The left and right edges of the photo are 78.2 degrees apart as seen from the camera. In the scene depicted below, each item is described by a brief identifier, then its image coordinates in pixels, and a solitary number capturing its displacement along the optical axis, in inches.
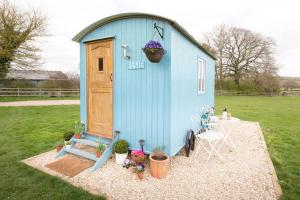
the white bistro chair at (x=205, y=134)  156.6
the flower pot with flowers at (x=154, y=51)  125.2
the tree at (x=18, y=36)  574.6
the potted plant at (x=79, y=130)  176.4
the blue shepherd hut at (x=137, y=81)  139.1
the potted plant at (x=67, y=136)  174.1
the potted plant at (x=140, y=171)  124.2
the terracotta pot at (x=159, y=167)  126.3
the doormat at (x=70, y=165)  136.6
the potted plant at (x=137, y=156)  136.9
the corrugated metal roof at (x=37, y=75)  731.9
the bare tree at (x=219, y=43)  1037.8
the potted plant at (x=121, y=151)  144.7
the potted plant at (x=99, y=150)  148.8
